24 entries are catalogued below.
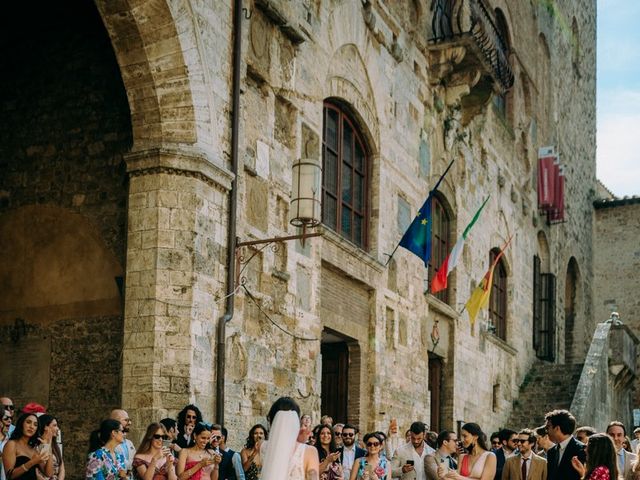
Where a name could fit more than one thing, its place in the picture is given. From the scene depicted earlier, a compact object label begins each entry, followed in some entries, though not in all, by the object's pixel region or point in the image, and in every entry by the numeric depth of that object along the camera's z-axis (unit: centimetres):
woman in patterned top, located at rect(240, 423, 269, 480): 1091
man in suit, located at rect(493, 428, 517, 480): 1218
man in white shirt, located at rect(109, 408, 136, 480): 952
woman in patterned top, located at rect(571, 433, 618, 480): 762
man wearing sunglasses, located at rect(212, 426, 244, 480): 1004
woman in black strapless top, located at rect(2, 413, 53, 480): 894
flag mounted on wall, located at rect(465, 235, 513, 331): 2011
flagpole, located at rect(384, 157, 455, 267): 1754
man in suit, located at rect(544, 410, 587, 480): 882
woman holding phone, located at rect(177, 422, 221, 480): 940
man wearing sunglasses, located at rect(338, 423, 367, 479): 1164
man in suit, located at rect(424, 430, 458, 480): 1156
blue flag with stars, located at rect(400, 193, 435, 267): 1705
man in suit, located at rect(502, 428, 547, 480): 956
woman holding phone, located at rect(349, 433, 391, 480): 1080
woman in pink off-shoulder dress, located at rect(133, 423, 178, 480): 942
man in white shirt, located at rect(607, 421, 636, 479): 1088
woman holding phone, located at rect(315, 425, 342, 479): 1075
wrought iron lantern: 1294
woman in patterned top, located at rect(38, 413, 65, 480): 909
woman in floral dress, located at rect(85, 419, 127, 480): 912
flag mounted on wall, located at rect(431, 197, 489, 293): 1870
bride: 718
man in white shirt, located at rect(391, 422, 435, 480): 1188
